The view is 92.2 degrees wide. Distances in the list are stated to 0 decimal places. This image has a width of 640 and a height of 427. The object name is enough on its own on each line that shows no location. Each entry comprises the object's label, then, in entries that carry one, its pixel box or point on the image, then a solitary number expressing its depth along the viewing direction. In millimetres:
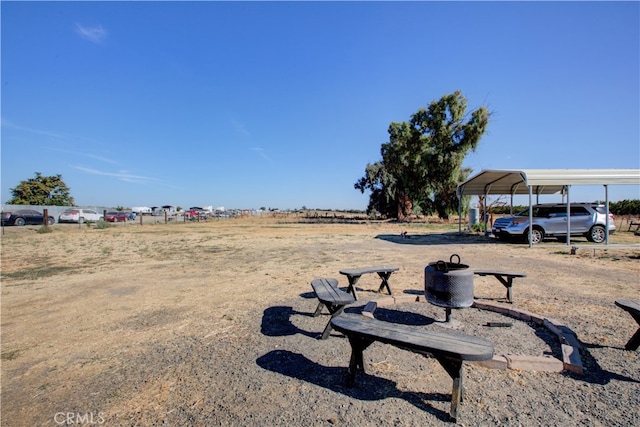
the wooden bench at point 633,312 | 3367
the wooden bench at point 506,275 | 5214
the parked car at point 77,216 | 30922
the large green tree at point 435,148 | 29672
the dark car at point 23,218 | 26136
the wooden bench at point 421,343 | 2344
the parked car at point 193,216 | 44384
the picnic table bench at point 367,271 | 5371
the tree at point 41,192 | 46438
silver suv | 13664
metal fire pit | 3846
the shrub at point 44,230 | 20259
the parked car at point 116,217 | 36225
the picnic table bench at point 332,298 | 3691
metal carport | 12023
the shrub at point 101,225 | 24953
